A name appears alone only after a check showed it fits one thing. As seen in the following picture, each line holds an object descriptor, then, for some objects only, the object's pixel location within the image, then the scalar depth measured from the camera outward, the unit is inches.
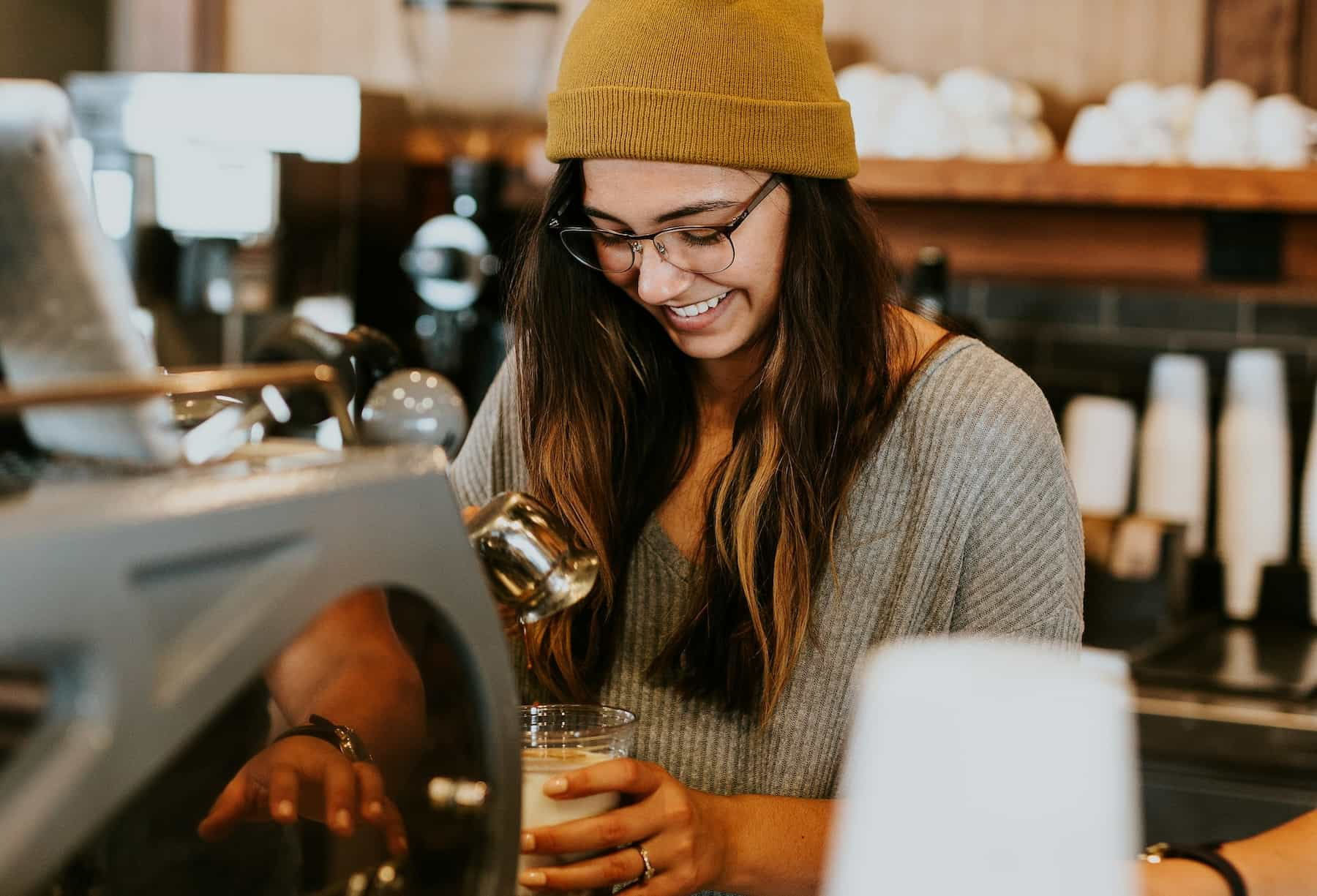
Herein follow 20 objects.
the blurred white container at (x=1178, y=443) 98.0
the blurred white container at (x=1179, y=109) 94.7
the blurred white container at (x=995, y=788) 17.1
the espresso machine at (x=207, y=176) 104.7
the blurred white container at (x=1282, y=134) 92.4
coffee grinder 102.6
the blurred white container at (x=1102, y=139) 95.3
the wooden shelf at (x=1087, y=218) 94.0
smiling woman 45.6
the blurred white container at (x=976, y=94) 97.0
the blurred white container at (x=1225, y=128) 93.0
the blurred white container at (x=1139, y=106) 94.4
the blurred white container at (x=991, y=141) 97.7
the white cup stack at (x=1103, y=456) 98.0
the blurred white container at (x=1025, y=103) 97.9
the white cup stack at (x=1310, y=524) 94.9
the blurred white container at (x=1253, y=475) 96.0
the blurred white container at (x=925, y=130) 97.7
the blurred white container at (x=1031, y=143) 97.8
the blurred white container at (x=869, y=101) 98.3
